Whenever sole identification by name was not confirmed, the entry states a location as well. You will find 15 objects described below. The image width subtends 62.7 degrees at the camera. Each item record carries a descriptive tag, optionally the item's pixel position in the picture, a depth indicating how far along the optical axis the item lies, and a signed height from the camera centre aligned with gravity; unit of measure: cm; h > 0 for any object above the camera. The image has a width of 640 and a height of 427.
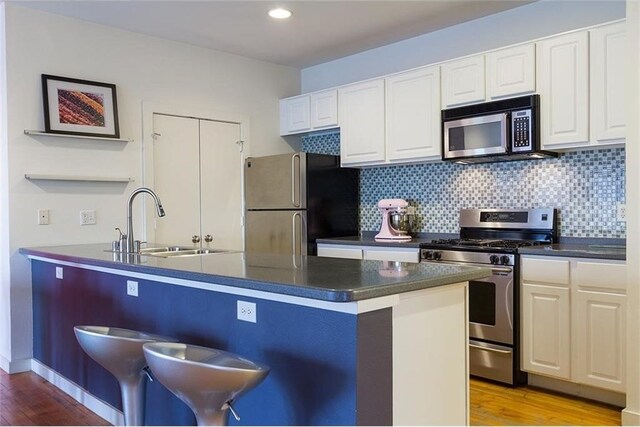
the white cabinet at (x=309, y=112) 468 +86
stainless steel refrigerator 447 +3
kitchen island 165 -46
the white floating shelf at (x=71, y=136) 366 +52
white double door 443 +23
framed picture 375 +74
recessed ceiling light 372 +138
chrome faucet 316 -20
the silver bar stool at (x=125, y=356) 197 -57
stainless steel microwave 339 +49
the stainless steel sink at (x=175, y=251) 338 -31
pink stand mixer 424 -11
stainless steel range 331 -53
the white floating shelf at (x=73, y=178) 366 +21
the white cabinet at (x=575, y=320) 291 -69
